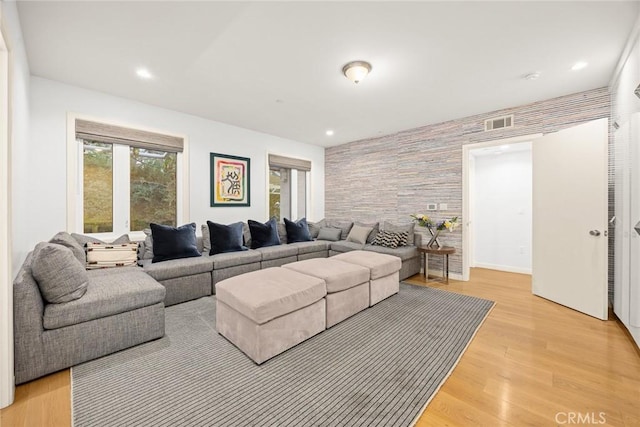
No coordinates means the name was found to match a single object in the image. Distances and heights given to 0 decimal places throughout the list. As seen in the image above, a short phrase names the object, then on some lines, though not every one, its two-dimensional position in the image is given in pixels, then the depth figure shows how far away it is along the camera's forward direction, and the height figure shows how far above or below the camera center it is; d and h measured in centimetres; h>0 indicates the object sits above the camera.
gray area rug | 145 -109
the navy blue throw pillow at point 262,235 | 435 -36
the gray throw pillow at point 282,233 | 500 -38
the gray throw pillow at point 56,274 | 182 -43
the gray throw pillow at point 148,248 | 333 -44
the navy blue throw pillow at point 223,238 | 378 -37
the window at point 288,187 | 537 +57
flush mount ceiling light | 253 +138
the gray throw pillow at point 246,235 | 438 -36
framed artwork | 434 +56
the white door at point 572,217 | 278 -5
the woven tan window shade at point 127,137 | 313 +98
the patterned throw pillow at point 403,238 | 442 -41
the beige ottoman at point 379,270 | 305 -69
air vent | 375 +130
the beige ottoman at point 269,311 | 195 -78
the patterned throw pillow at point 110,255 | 281 -46
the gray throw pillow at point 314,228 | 565 -32
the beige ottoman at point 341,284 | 254 -72
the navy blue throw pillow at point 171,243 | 321 -37
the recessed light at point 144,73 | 272 +146
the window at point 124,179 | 322 +45
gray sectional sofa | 170 -77
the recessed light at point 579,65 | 257 +145
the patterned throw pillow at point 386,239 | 440 -44
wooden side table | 396 -64
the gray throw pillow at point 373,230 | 502 -32
